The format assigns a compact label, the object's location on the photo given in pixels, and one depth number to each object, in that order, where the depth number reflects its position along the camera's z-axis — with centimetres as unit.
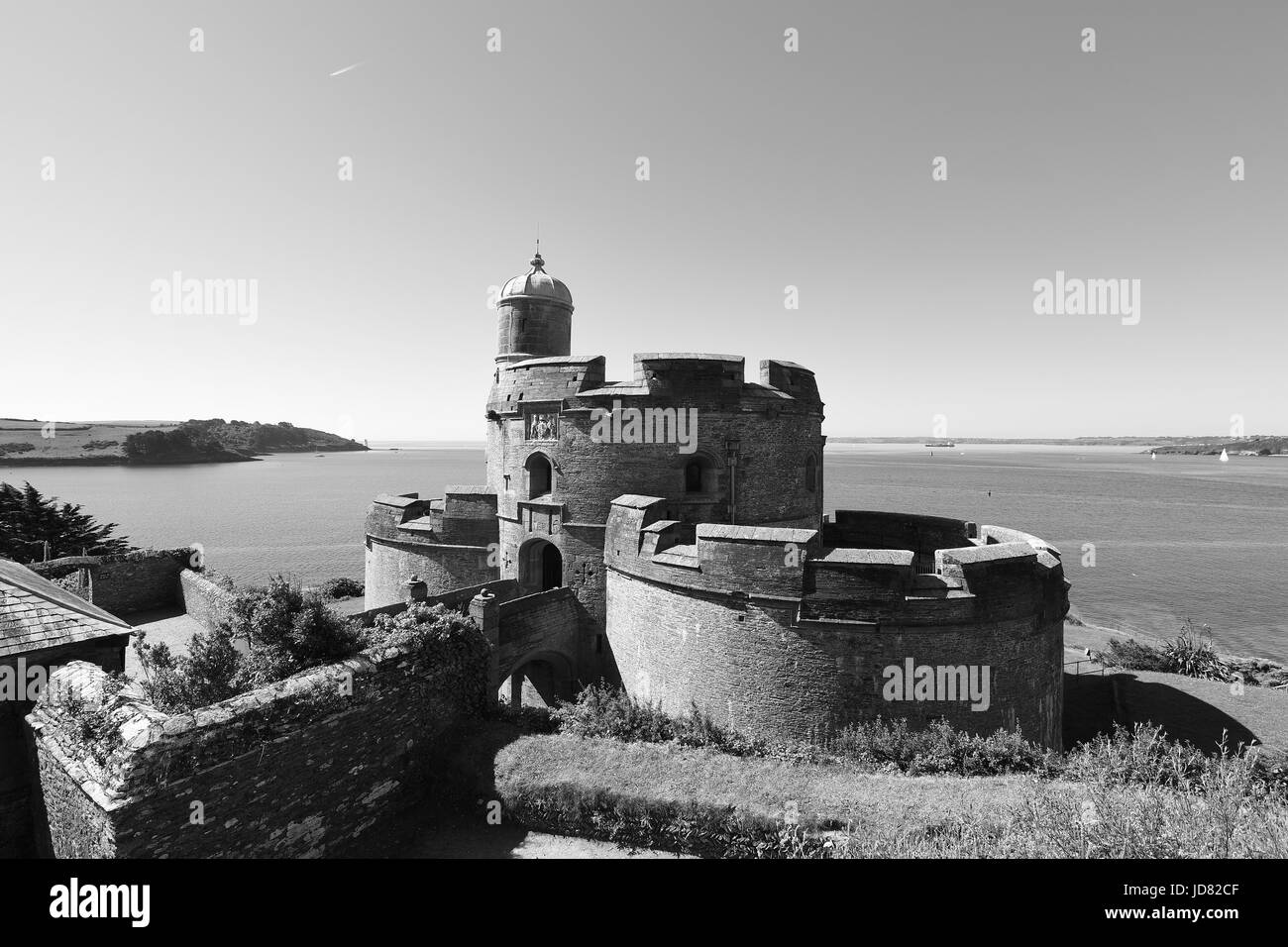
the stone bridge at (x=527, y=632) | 1349
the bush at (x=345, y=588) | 3083
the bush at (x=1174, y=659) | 2133
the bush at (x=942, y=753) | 904
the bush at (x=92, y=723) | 691
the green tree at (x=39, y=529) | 2653
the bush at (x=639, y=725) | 1045
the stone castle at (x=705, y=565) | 1129
